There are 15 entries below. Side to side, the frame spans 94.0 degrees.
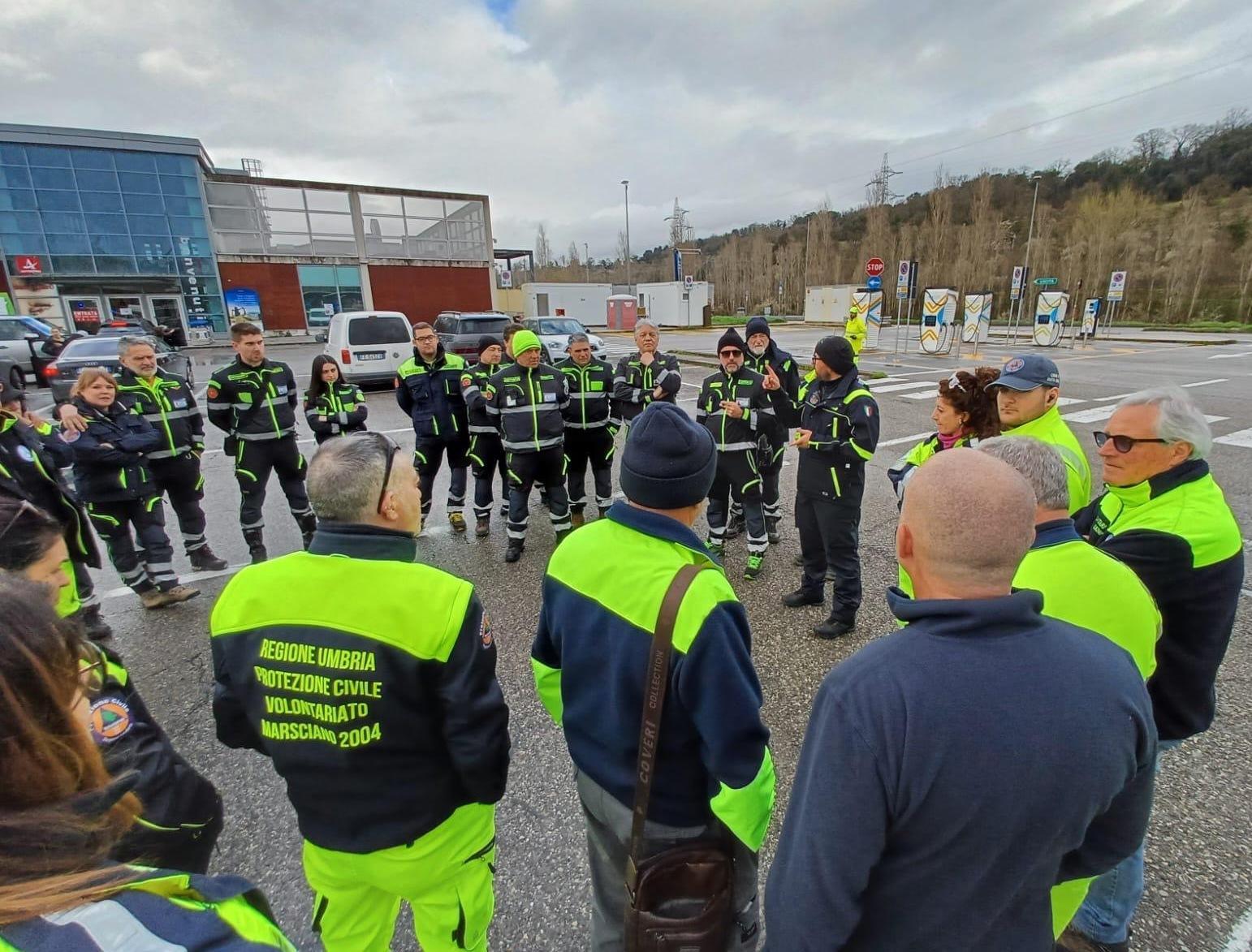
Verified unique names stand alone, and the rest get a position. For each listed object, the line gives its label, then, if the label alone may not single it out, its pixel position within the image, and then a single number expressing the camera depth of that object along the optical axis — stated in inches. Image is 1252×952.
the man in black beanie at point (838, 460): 152.6
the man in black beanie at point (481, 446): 226.5
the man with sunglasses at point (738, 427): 189.9
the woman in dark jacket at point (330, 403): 219.8
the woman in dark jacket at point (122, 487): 163.5
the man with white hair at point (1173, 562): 72.4
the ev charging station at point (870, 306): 767.7
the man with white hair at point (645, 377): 232.2
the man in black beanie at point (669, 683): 55.9
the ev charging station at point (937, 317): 853.4
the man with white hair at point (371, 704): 57.9
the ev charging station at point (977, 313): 869.8
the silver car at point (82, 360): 466.3
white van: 512.7
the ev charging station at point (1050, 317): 952.3
